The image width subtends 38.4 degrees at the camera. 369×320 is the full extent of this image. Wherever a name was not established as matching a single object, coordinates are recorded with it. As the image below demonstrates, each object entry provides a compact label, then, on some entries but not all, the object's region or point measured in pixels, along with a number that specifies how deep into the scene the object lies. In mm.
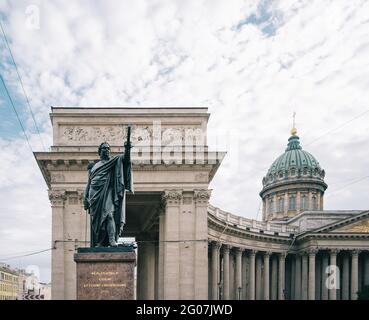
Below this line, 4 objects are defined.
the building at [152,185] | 37031
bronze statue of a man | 13648
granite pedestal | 12828
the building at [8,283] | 127375
